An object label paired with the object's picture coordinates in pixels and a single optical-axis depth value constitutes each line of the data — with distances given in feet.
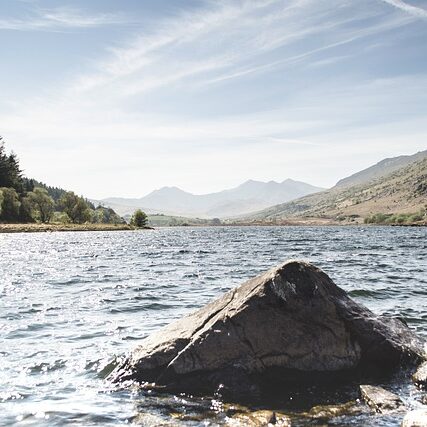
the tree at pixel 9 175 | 521.24
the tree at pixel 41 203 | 506.89
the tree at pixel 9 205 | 443.73
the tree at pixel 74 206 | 572.51
